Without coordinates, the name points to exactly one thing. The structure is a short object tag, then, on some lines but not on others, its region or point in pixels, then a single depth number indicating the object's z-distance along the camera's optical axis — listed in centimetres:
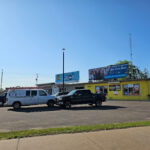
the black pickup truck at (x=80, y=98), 1580
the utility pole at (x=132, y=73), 6452
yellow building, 2491
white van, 1521
